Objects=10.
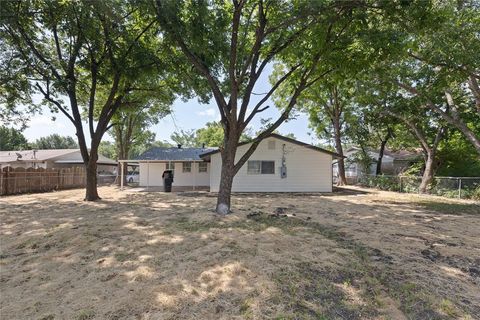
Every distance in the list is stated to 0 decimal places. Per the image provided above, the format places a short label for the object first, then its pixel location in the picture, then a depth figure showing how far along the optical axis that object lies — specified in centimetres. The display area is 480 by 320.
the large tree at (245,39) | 744
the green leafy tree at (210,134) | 4492
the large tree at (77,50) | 1009
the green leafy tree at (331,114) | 2321
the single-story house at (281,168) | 1780
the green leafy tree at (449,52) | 1007
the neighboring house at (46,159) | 2870
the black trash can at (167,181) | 1756
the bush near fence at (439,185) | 1512
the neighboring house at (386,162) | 2658
